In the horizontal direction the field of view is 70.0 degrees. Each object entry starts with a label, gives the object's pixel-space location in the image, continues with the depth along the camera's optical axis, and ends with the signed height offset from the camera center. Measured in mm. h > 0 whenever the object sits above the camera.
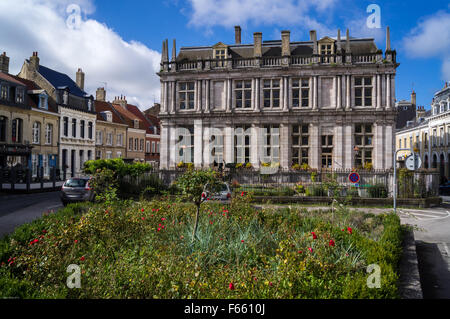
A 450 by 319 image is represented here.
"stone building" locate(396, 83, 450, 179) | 37375 +4471
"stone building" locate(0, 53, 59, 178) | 27406 +3823
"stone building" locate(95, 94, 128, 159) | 40156 +4310
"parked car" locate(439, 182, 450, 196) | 26438 -1758
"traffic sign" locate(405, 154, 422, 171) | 12125 +260
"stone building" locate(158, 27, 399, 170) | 25125 +5151
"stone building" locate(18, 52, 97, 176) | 33906 +6012
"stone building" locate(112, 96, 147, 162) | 44803 +4993
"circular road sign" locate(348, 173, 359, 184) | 12953 -406
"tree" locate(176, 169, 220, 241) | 6926 -357
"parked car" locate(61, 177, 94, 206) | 14731 -1268
